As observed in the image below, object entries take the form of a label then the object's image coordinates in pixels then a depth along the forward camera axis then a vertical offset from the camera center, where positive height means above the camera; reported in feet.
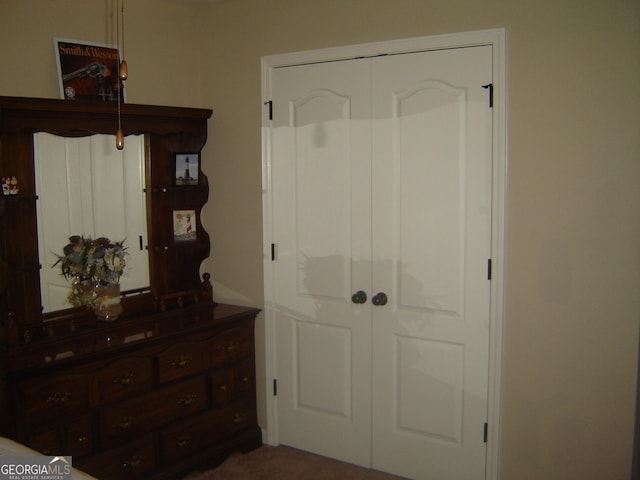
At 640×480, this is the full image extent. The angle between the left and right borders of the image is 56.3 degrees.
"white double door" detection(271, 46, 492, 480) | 9.08 -0.96
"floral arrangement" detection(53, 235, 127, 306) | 9.00 -0.96
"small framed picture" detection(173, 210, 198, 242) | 10.71 -0.45
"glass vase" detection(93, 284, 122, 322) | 9.16 -1.56
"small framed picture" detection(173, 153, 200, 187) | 10.60 +0.57
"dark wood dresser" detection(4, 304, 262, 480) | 7.86 -2.86
